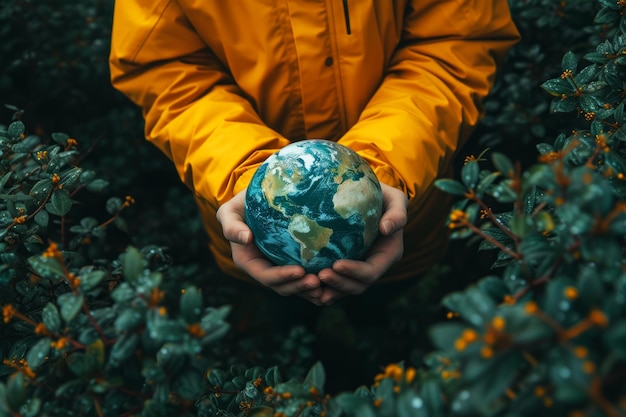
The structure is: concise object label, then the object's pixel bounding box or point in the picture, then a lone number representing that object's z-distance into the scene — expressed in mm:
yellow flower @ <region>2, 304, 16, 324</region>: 595
